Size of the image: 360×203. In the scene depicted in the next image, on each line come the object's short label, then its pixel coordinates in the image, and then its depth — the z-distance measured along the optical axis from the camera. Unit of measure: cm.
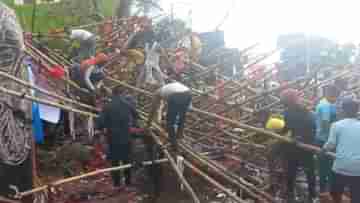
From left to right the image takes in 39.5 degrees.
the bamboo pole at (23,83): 534
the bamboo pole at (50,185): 588
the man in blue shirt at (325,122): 693
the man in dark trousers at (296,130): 663
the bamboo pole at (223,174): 634
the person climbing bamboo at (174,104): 613
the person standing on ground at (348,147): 555
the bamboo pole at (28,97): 523
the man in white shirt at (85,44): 884
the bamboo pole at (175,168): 596
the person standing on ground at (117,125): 686
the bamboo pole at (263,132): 587
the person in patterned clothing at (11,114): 574
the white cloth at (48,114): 779
